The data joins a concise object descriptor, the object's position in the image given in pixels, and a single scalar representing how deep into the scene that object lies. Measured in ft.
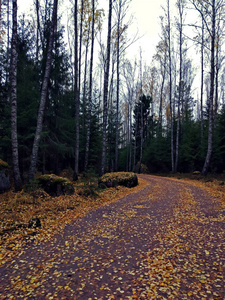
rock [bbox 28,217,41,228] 18.17
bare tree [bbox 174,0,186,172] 70.03
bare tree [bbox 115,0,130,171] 56.80
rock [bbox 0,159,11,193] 31.96
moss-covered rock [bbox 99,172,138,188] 41.24
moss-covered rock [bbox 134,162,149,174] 91.40
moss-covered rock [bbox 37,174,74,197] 31.63
